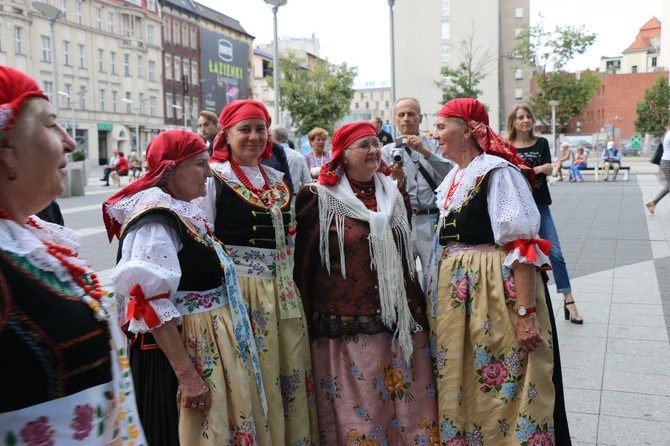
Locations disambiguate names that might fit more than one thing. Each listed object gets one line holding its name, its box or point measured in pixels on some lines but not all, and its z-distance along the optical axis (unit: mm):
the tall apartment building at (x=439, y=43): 56344
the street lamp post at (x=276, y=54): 12289
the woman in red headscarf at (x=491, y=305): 2953
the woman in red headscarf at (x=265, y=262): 3008
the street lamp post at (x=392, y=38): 14117
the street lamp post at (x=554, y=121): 32762
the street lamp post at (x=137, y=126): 51447
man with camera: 4195
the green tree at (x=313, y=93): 42875
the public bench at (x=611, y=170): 23900
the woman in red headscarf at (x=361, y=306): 3135
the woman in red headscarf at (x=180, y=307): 2445
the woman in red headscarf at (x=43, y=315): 1270
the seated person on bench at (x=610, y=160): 24047
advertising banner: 67000
